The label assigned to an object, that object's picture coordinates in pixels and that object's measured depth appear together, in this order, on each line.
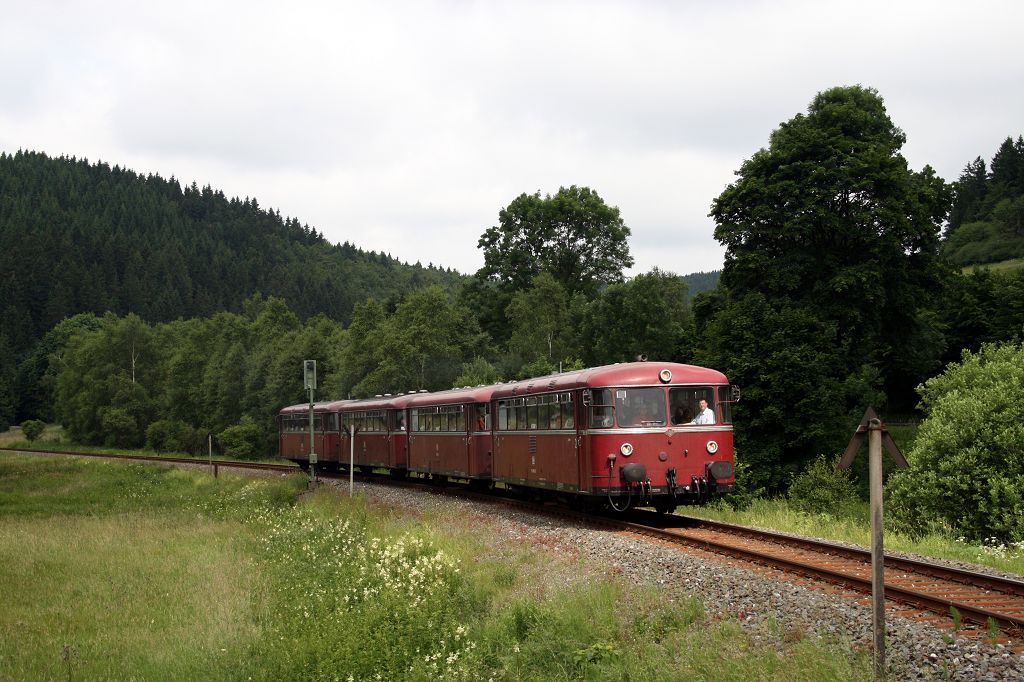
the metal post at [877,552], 8.30
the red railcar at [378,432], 36.44
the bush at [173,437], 86.44
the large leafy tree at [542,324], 64.06
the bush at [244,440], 75.12
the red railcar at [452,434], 27.66
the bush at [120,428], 91.94
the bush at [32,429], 104.81
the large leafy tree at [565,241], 74.44
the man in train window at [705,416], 19.64
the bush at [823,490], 29.14
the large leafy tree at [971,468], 20.58
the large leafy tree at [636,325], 57.81
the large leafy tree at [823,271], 37.25
